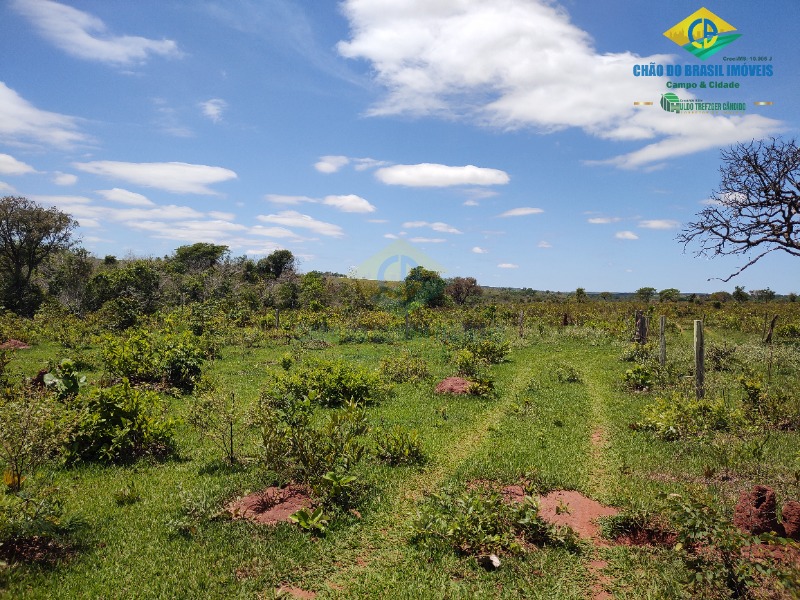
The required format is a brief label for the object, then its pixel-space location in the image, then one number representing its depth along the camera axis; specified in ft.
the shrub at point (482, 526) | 21.13
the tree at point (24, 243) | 120.98
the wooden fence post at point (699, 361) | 42.33
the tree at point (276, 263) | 217.56
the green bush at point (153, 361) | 48.57
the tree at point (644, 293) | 252.34
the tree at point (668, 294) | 226.79
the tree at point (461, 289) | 223.96
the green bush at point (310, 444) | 25.85
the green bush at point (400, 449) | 31.53
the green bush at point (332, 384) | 46.88
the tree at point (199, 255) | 198.08
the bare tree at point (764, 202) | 68.90
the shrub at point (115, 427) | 29.45
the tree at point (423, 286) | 159.22
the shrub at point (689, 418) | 36.63
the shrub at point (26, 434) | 21.65
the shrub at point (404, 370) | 58.23
